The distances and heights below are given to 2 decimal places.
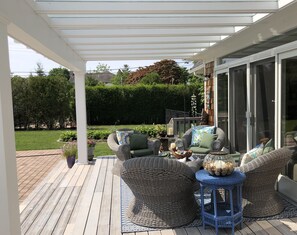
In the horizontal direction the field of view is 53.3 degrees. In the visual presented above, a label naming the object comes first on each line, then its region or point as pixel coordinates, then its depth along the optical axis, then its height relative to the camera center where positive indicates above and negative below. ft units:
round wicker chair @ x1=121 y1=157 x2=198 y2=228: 10.25 -3.08
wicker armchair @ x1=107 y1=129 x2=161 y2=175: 17.81 -2.59
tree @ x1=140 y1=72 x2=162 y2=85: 70.28 +6.95
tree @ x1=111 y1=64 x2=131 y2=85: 84.84 +9.05
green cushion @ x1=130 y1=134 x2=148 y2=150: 19.98 -2.32
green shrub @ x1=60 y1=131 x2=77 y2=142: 33.14 -2.97
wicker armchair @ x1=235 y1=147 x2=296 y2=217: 10.85 -3.02
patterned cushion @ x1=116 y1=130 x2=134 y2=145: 20.12 -2.00
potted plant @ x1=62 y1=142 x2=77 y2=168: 22.06 -3.38
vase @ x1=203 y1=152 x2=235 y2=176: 10.23 -2.07
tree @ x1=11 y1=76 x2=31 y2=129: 45.19 +1.74
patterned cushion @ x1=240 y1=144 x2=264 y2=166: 12.16 -2.12
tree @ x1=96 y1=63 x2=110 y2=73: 110.91 +15.61
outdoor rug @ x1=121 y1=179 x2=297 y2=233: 10.84 -4.38
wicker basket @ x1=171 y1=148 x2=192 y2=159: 15.44 -2.51
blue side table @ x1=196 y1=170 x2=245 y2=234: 10.00 -3.62
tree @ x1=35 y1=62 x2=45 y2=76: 69.67 +10.17
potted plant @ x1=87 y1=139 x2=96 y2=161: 23.67 -3.24
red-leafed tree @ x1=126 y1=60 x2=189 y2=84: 79.56 +9.45
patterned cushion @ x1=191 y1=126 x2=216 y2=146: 20.54 -1.88
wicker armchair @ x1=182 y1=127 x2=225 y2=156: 19.24 -2.43
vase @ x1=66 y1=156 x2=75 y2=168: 21.99 -3.84
